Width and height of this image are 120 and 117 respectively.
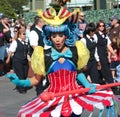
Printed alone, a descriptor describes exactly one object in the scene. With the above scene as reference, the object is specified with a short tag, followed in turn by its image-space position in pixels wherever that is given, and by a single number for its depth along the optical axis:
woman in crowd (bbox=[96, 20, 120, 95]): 8.26
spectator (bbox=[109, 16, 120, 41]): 9.81
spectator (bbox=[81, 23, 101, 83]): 8.01
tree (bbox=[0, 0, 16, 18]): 37.85
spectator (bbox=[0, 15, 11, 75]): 10.38
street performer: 3.78
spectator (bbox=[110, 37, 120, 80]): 7.74
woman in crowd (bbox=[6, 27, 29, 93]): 8.15
